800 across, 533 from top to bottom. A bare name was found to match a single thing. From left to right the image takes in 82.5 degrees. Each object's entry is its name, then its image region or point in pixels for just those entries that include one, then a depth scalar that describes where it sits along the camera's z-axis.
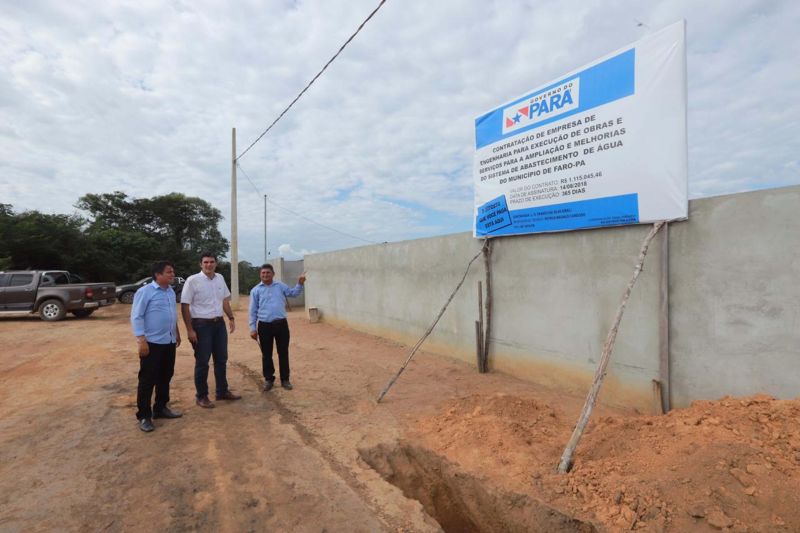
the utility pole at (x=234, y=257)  18.89
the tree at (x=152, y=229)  27.98
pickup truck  14.25
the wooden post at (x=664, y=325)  4.31
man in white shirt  5.11
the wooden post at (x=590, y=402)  3.34
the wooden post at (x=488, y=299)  6.58
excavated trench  3.03
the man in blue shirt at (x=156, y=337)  4.40
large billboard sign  4.34
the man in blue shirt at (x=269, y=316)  5.79
